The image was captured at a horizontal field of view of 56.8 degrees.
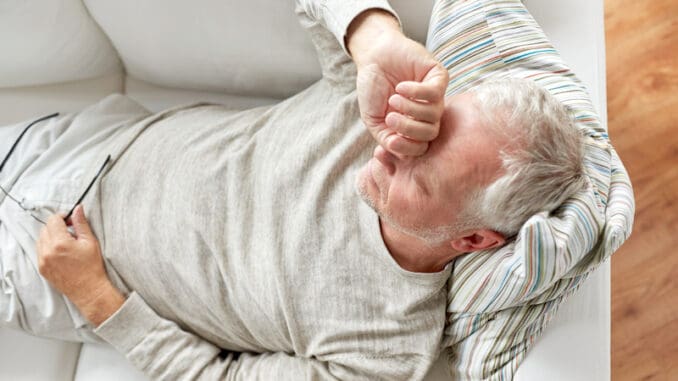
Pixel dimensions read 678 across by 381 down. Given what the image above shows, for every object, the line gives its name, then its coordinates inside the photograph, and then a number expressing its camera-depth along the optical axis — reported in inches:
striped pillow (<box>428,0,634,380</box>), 38.7
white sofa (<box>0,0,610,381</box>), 48.4
